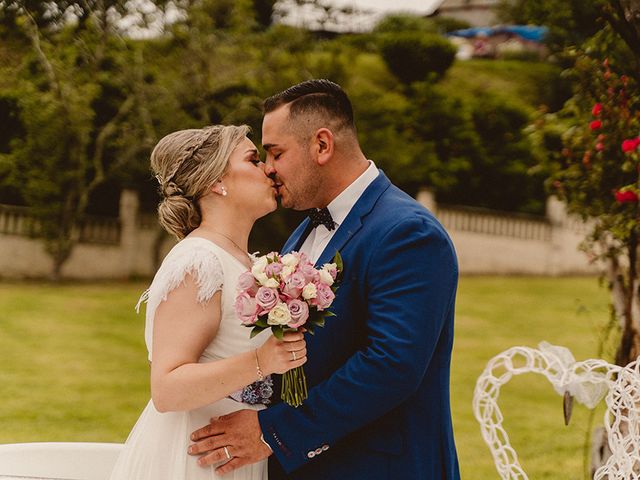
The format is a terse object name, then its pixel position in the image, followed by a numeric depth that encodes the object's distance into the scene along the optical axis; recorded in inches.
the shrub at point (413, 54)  622.2
